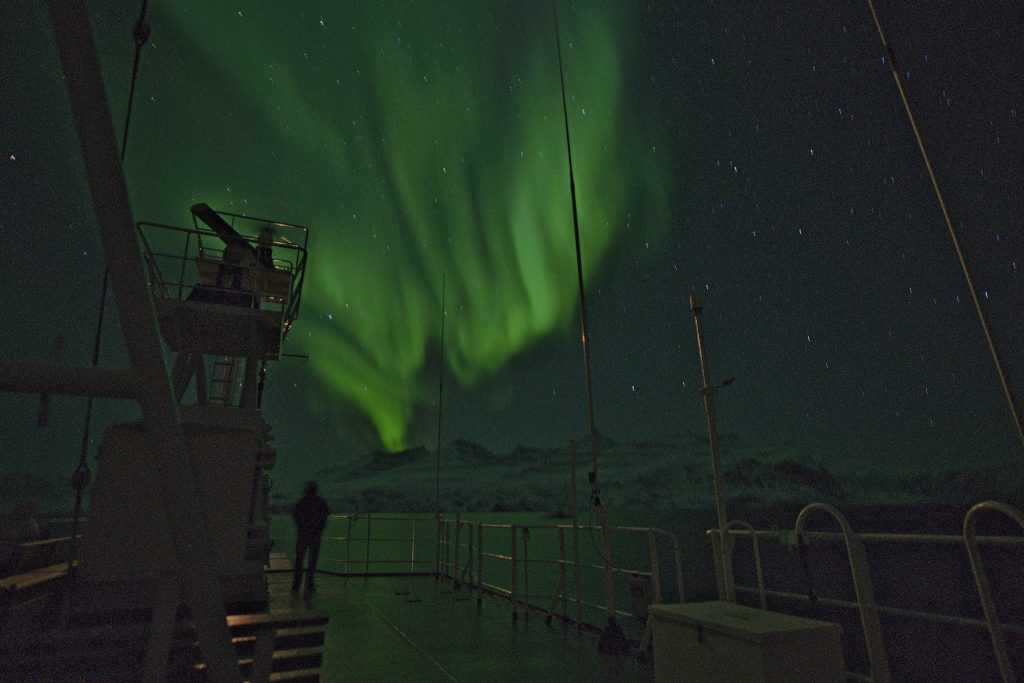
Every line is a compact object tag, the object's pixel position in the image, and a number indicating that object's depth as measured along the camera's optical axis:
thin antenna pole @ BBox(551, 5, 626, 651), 5.66
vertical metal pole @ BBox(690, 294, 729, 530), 4.54
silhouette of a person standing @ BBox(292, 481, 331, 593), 8.21
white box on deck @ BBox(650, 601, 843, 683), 2.67
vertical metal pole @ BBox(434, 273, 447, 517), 11.66
